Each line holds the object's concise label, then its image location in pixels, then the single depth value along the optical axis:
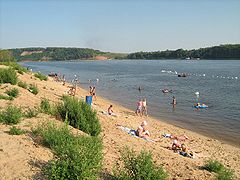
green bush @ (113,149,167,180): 6.18
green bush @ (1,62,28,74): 34.42
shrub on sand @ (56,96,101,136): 11.05
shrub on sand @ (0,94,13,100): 14.02
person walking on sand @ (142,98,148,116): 24.22
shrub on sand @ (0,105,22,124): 9.84
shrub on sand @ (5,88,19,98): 15.29
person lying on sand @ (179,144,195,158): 12.72
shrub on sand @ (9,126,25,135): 8.76
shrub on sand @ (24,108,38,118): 11.07
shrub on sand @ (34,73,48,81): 39.22
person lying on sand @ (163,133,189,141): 15.66
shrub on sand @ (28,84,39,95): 19.57
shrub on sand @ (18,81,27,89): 19.70
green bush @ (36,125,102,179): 5.71
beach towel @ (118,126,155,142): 14.61
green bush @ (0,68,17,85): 19.48
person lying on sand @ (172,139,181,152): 13.59
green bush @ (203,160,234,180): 9.65
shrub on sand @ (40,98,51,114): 12.24
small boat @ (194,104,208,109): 27.79
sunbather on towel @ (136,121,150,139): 14.84
